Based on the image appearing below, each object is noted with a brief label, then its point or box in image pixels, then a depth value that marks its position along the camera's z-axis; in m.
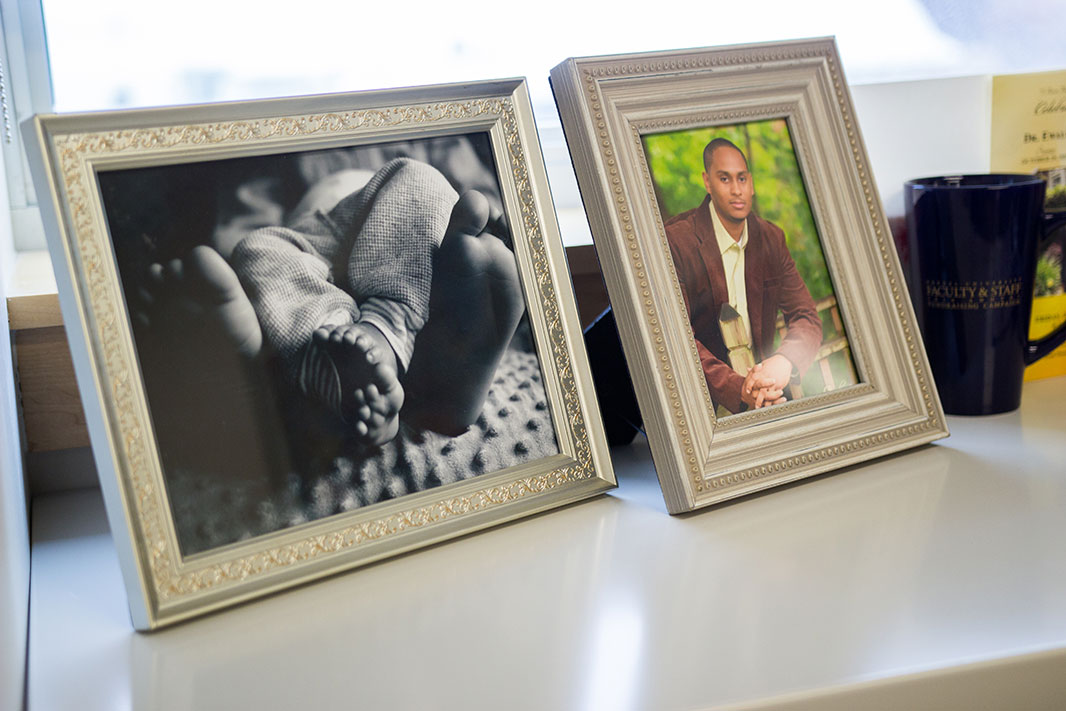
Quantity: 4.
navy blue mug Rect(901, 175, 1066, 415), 0.81
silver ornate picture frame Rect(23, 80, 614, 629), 0.52
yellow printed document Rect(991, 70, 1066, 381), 0.99
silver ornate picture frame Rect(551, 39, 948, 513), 0.66
